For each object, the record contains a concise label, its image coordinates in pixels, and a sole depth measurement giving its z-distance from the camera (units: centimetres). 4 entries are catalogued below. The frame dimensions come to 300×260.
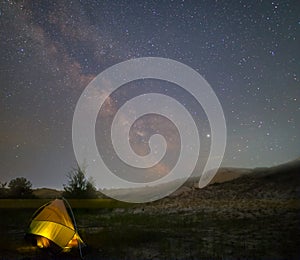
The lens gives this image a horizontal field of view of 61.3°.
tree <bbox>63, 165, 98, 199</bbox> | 2536
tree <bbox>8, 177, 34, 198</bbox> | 3041
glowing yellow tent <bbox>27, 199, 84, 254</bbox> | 973
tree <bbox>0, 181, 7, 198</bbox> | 3048
